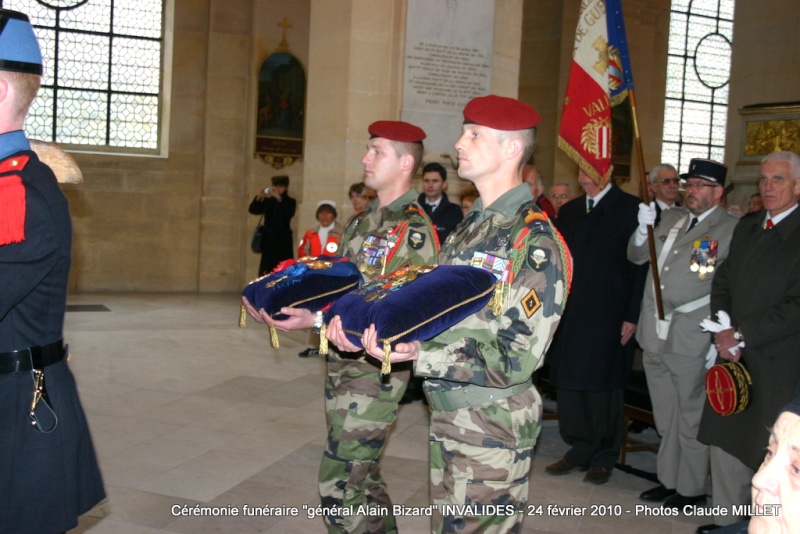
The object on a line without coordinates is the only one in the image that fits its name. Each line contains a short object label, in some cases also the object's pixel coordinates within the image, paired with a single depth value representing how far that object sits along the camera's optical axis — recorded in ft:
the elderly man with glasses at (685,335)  15.78
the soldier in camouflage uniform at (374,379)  11.10
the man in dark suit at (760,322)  13.21
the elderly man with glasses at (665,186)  22.58
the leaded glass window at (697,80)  58.85
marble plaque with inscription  27.66
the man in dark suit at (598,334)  17.43
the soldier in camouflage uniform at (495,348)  8.15
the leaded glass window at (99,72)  45.50
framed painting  45.93
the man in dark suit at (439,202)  23.26
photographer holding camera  38.45
